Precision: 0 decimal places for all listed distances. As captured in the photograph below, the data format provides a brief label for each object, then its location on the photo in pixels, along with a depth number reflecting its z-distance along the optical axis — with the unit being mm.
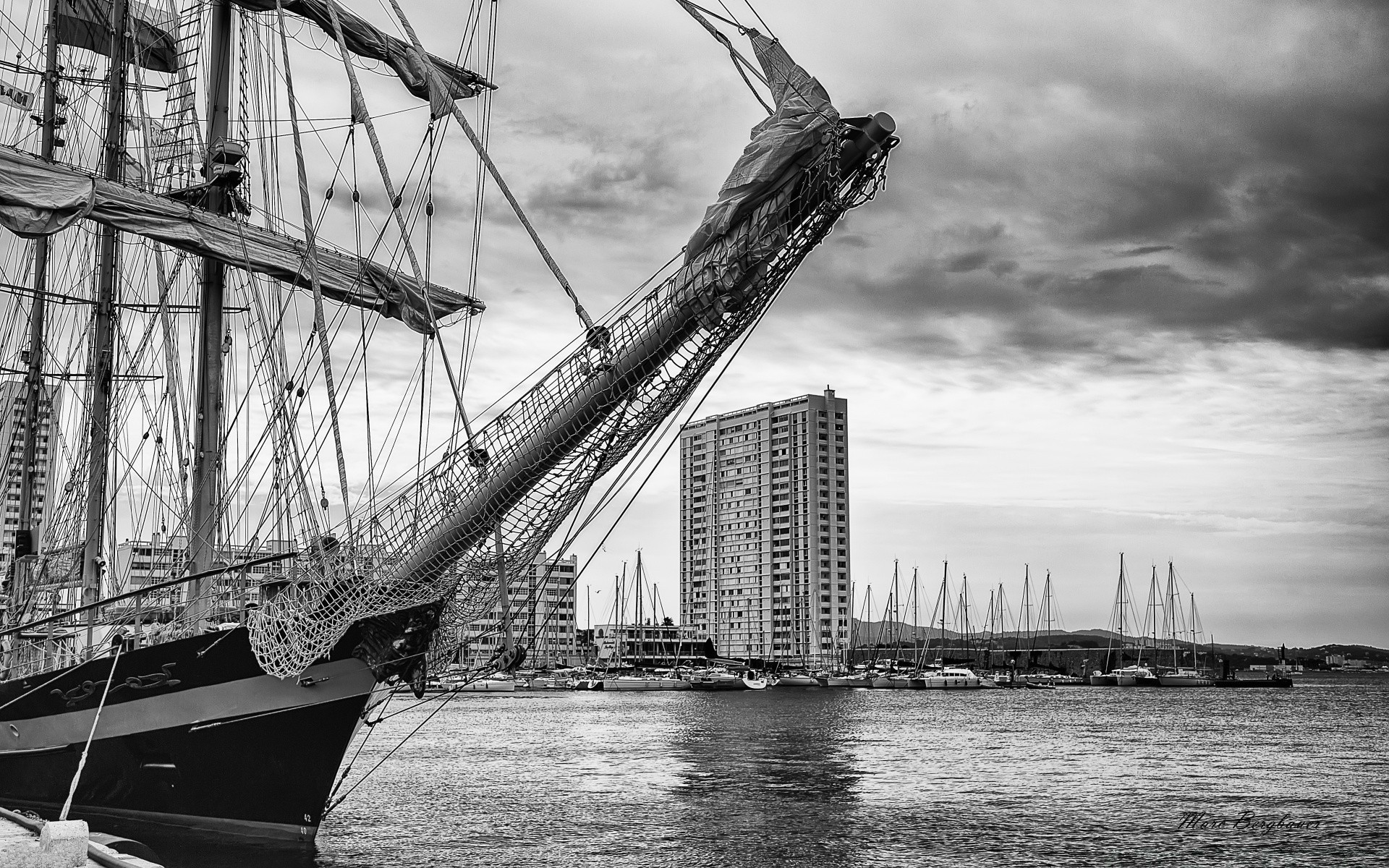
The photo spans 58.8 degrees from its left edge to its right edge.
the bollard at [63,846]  12062
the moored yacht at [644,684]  153375
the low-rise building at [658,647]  184750
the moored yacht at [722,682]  152625
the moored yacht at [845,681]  163250
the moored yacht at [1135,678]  167750
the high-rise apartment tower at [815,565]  195125
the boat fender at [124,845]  16298
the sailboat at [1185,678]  168500
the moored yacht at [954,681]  157875
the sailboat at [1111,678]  170500
